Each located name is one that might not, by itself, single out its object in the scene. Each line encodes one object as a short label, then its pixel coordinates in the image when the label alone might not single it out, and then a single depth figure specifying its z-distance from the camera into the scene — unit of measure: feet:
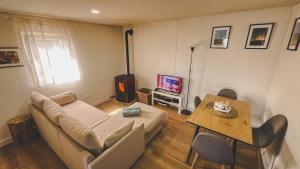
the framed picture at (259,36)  7.46
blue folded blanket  8.16
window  7.90
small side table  7.34
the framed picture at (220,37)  8.71
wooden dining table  5.01
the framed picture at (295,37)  5.50
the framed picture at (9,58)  7.16
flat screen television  11.10
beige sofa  4.58
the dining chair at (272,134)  5.04
